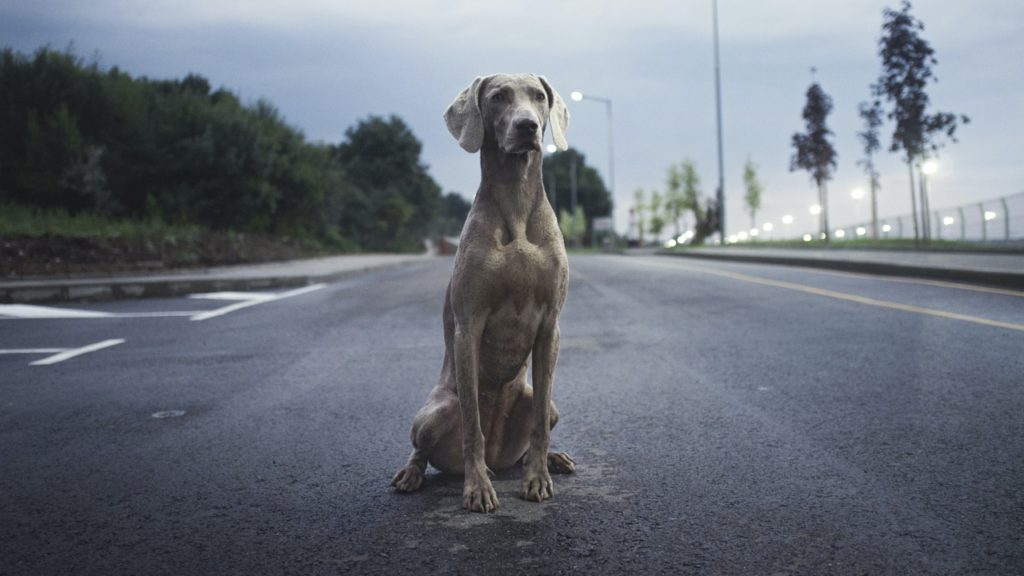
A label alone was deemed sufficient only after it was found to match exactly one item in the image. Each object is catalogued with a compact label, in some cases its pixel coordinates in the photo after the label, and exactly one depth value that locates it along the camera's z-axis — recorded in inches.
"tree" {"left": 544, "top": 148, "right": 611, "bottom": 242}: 4613.7
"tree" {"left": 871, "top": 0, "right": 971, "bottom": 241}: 997.2
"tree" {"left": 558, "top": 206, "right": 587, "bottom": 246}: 3640.3
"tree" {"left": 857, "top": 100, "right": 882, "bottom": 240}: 1113.6
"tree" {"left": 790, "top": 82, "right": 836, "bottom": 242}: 1792.6
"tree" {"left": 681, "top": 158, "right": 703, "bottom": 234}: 2851.9
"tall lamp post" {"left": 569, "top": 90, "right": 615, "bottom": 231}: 2117.4
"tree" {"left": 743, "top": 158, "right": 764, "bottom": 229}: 2687.0
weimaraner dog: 119.6
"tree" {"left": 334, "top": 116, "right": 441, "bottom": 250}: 2415.1
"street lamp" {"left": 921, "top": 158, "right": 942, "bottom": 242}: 1030.4
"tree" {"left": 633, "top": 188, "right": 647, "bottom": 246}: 3425.2
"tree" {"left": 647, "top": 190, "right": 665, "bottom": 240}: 3289.9
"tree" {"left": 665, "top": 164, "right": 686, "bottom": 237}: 2866.6
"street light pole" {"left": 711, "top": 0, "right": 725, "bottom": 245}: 1533.0
